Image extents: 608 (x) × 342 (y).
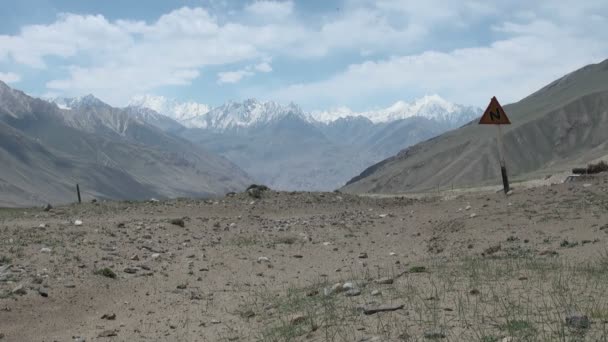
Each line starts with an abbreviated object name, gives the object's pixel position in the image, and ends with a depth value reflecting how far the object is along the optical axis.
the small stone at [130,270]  13.77
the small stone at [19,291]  11.40
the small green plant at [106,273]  13.23
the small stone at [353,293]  9.81
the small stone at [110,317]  10.62
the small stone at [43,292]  11.56
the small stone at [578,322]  6.72
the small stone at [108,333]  9.57
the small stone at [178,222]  20.53
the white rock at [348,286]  10.20
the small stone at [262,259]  15.86
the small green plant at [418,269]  11.41
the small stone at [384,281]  10.47
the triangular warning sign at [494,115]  23.75
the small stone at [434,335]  6.98
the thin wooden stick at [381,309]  8.45
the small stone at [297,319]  8.67
